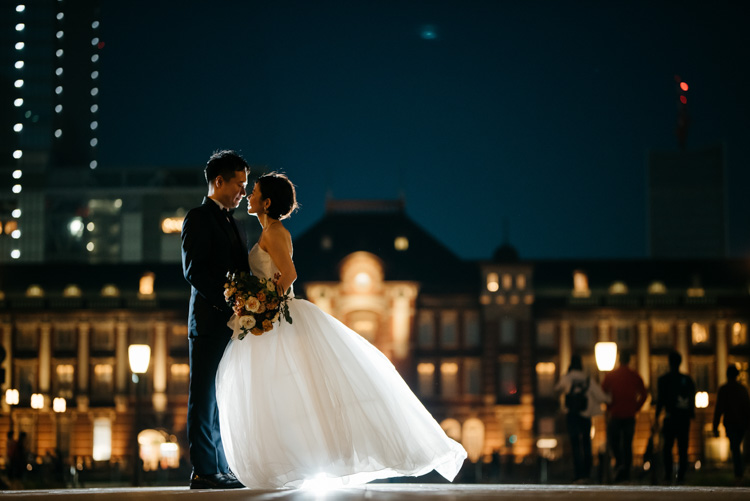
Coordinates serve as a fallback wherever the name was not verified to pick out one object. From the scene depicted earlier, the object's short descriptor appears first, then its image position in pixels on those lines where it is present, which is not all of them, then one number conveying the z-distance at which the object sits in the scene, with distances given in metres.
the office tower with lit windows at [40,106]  91.19
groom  7.05
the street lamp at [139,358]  20.41
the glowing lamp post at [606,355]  16.12
